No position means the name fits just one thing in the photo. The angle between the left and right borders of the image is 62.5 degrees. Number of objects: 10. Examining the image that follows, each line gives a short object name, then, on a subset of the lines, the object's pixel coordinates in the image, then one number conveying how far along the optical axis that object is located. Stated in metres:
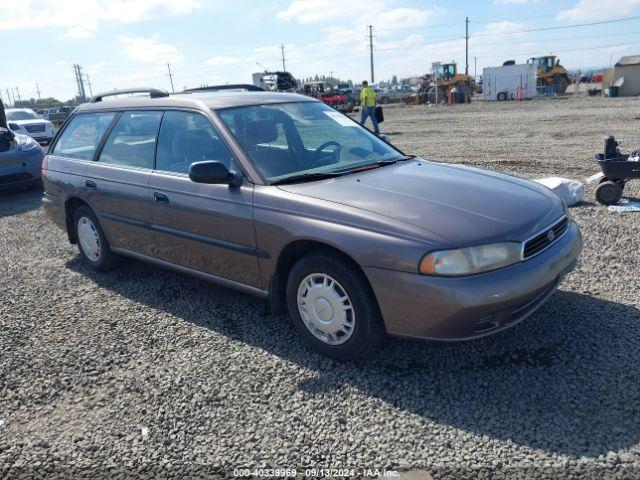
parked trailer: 37.97
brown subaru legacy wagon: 2.93
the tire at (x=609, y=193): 6.68
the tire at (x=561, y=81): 42.69
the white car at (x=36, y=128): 20.12
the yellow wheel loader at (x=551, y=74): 42.78
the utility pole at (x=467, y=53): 81.19
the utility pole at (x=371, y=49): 75.81
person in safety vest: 18.62
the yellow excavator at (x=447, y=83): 41.88
